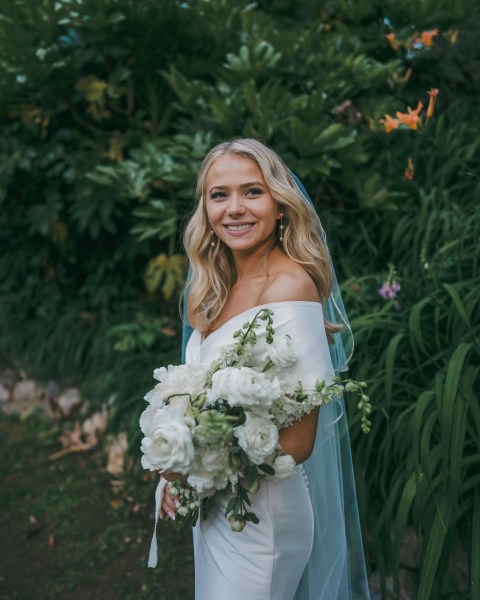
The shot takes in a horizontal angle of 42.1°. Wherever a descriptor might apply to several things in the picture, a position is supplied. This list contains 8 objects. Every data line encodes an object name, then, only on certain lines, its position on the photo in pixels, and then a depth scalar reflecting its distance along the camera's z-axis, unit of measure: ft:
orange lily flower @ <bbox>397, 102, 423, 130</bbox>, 8.26
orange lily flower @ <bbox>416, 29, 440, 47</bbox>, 12.25
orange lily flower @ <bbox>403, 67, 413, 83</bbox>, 13.04
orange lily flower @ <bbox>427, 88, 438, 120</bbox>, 8.15
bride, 5.76
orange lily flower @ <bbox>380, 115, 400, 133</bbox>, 8.88
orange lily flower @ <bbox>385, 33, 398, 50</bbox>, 12.81
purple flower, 9.98
